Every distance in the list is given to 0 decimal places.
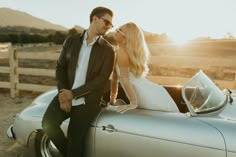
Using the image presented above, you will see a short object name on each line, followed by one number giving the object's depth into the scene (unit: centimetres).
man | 361
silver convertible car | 304
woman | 366
